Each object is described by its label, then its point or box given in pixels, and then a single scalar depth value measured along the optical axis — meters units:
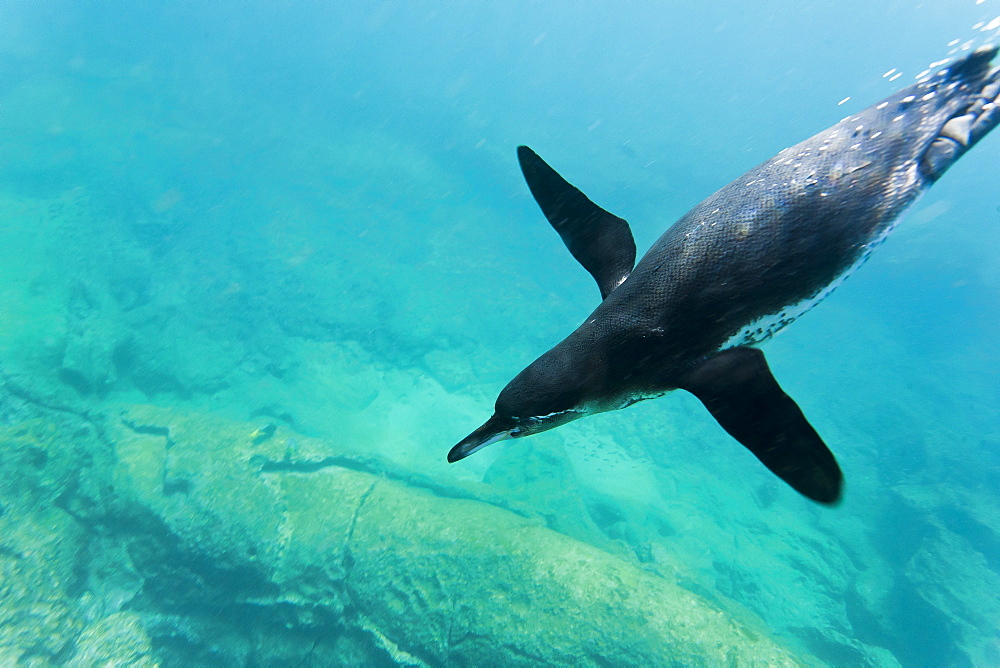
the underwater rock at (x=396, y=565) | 6.96
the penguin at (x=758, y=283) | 1.55
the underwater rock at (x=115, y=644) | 8.38
